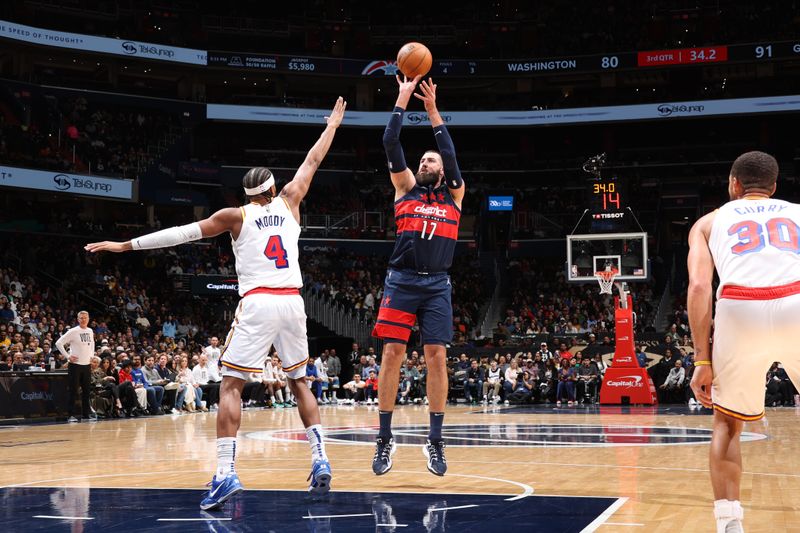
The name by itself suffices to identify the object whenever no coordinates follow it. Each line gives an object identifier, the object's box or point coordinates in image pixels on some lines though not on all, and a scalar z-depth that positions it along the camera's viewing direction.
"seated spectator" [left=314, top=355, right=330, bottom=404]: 24.58
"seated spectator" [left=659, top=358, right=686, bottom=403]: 21.39
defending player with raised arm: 5.66
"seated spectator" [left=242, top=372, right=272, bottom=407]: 21.31
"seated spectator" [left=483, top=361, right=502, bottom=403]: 23.09
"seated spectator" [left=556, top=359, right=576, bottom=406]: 22.12
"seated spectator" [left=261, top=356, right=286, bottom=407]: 22.03
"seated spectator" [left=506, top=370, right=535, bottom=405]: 22.52
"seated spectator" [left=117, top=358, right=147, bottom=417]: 17.48
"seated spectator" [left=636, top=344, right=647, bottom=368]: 22.11
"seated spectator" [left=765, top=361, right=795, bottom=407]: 20.00
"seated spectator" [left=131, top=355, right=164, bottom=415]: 18.09
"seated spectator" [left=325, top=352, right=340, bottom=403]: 25.72
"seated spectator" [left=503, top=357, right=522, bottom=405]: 22.84
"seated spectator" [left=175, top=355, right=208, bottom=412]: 19.25
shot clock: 22.00
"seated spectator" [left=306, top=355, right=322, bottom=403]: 24.31
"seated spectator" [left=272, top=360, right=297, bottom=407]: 22.48
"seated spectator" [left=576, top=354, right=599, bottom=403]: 22.20
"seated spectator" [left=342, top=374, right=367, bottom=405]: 24.44
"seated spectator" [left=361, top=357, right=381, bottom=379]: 24.66
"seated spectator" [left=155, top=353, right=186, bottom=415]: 19.03
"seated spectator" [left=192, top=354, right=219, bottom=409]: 19.98
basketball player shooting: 6.57
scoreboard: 35.84
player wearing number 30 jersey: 3.74
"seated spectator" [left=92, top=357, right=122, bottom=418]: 17.19
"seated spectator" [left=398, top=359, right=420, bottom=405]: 23.75
